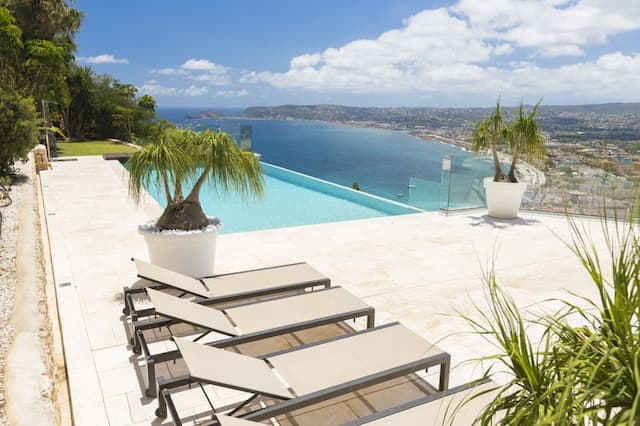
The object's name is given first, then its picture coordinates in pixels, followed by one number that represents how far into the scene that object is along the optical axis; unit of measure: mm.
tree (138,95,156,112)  32906
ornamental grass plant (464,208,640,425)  1097
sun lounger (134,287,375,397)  3359
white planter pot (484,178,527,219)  8742
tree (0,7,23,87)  15508
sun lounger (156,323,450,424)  2639
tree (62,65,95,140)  28547
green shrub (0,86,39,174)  10328
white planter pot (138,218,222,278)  5016
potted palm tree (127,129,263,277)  4895
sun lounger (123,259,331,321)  4160
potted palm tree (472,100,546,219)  8453
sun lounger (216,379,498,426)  2357
